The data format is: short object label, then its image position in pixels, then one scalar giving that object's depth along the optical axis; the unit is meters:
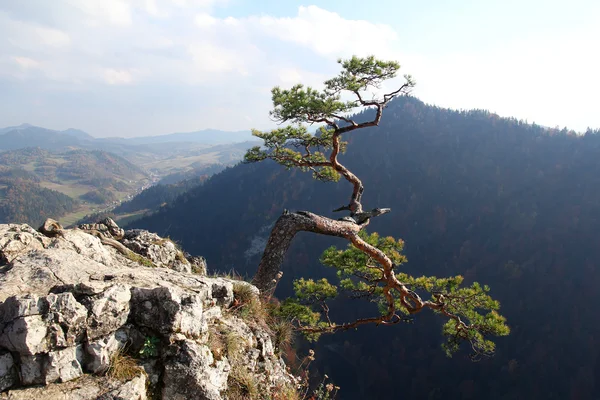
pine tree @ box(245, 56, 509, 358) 7.50
